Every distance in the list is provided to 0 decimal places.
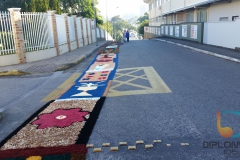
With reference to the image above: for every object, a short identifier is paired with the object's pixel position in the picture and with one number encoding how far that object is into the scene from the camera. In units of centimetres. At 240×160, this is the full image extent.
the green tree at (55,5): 2432
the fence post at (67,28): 1980
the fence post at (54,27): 1658
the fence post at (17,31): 1321
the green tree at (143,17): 11948
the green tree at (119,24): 14596
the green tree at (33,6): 2052
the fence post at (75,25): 2311
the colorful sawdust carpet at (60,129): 382
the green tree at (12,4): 2836
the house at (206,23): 1545
